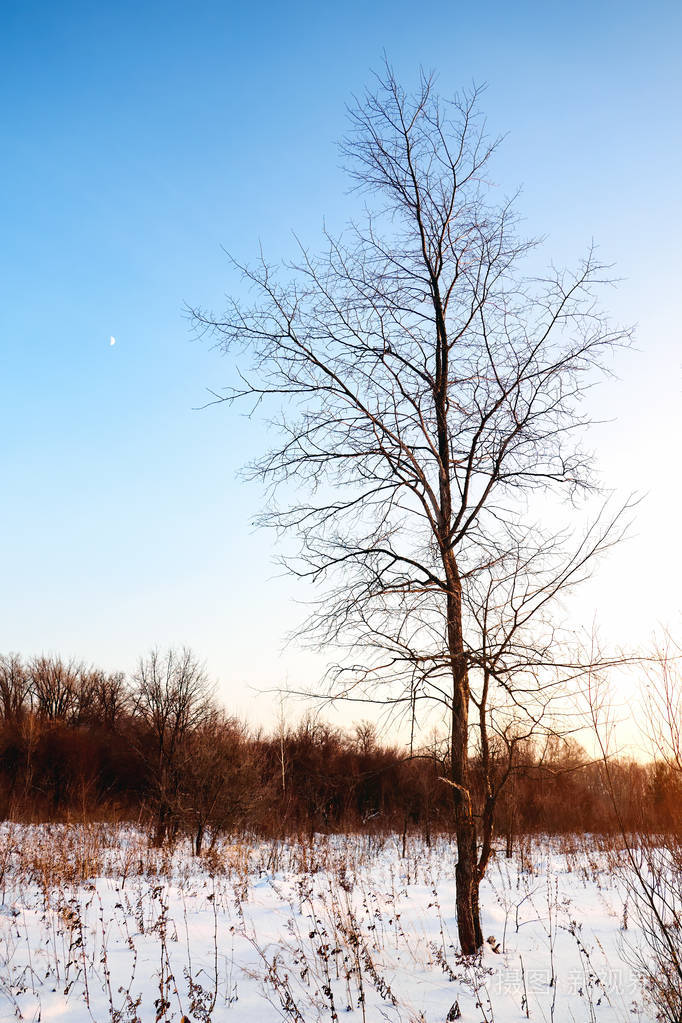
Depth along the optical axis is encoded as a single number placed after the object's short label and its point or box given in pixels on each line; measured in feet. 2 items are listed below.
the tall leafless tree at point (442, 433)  22.41
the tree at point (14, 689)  144.08
